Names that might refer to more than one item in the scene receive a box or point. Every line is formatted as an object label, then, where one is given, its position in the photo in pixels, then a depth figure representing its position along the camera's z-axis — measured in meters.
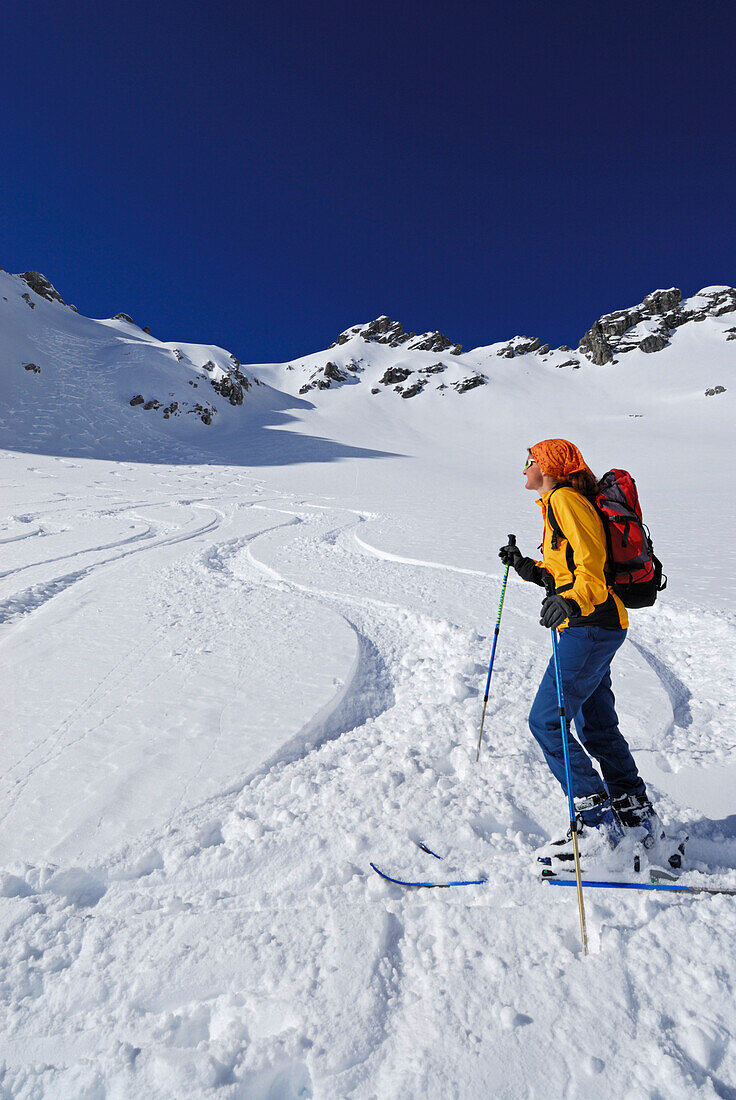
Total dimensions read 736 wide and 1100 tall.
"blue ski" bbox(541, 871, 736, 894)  2.28
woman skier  2.27
